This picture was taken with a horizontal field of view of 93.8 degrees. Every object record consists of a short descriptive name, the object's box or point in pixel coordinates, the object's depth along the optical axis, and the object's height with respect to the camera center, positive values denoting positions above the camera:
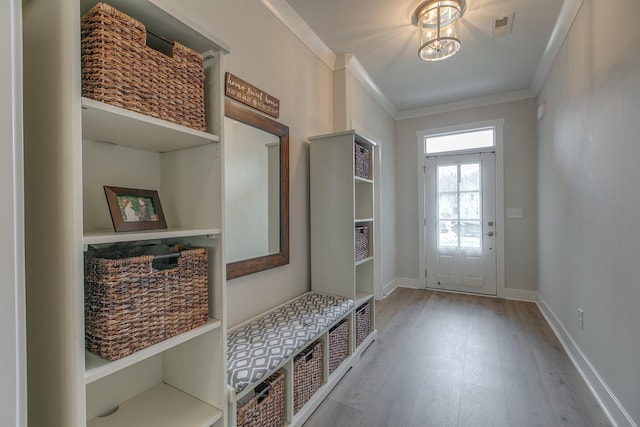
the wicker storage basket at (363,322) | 2.44 -0.94
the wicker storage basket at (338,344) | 2.04 -0.94
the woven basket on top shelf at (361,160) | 2.46 +0.44
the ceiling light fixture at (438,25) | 2.16 +1.42
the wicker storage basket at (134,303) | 0.84 -0.27
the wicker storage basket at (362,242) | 2.47 -0.27
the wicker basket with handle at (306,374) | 1.66 -0.95
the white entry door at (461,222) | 4.03 -0.17
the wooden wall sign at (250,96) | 1.75 +0.75
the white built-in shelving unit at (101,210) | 0.76 +0.01
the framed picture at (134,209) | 1.01 +0.02
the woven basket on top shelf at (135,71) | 0.83 +0.44
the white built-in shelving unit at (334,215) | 2.33 -0.03
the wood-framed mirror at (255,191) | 1.78 +0.14
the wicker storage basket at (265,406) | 1.30 -0.90
